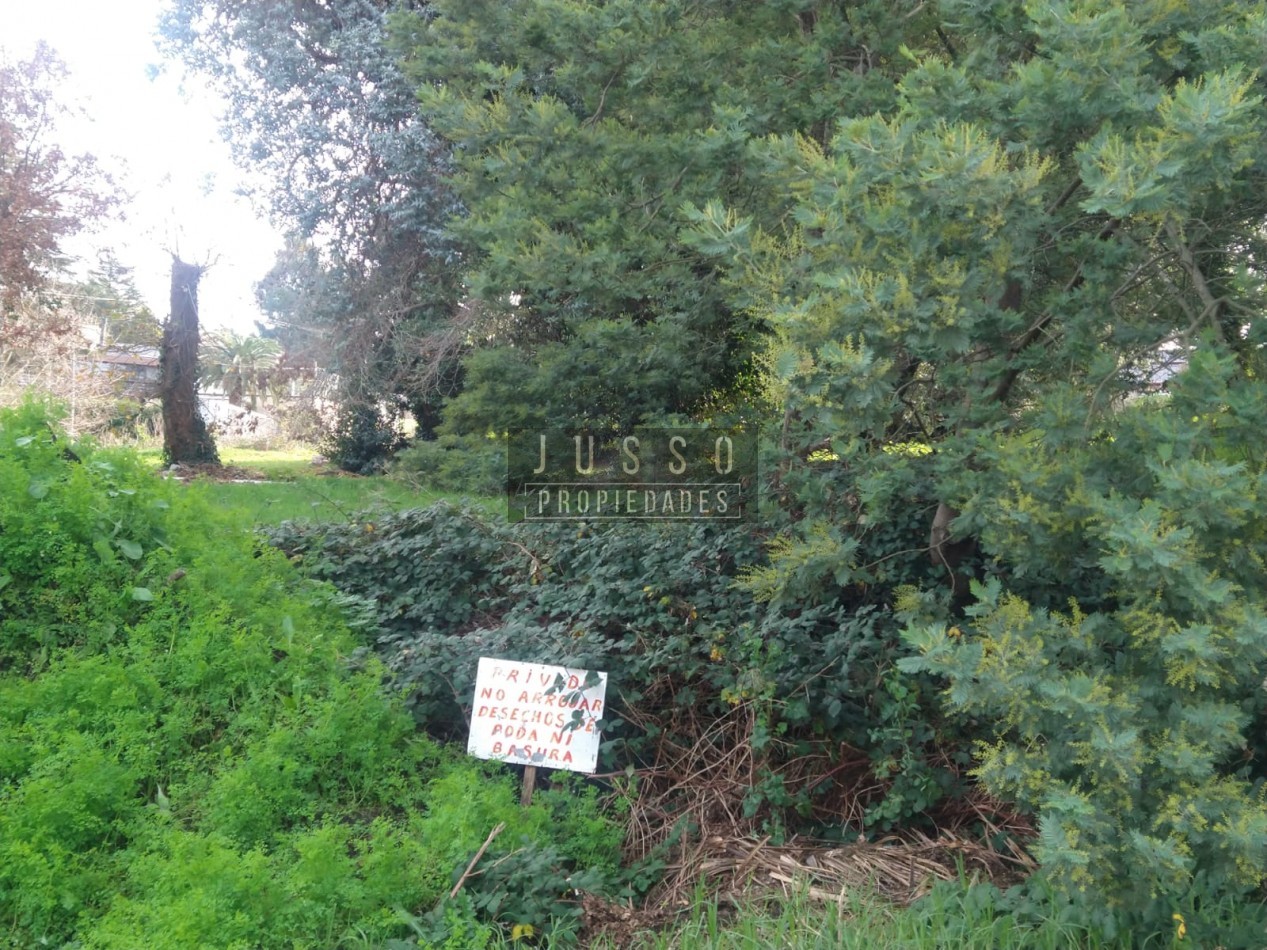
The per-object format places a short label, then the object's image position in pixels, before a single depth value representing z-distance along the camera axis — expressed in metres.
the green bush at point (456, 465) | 9.24
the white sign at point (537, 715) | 3.68
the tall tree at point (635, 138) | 4.73
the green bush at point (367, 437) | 15.66
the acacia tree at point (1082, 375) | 2.36
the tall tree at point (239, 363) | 24.41
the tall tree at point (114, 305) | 18.98
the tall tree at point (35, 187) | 15.48
